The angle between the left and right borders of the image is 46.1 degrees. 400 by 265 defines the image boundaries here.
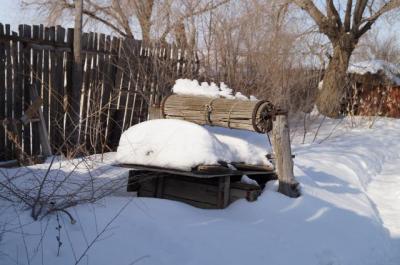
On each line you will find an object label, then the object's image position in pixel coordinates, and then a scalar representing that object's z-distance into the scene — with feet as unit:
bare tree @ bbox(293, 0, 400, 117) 49.88
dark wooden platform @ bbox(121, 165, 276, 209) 14.74
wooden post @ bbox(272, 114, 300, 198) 16.21
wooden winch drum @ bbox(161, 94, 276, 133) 15.52
